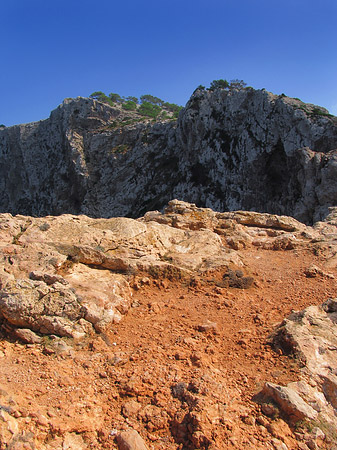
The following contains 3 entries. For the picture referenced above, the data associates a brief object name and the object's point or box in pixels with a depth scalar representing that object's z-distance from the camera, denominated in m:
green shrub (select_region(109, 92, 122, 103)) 74.62
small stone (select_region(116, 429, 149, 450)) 3.38
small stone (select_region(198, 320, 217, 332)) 5.62
